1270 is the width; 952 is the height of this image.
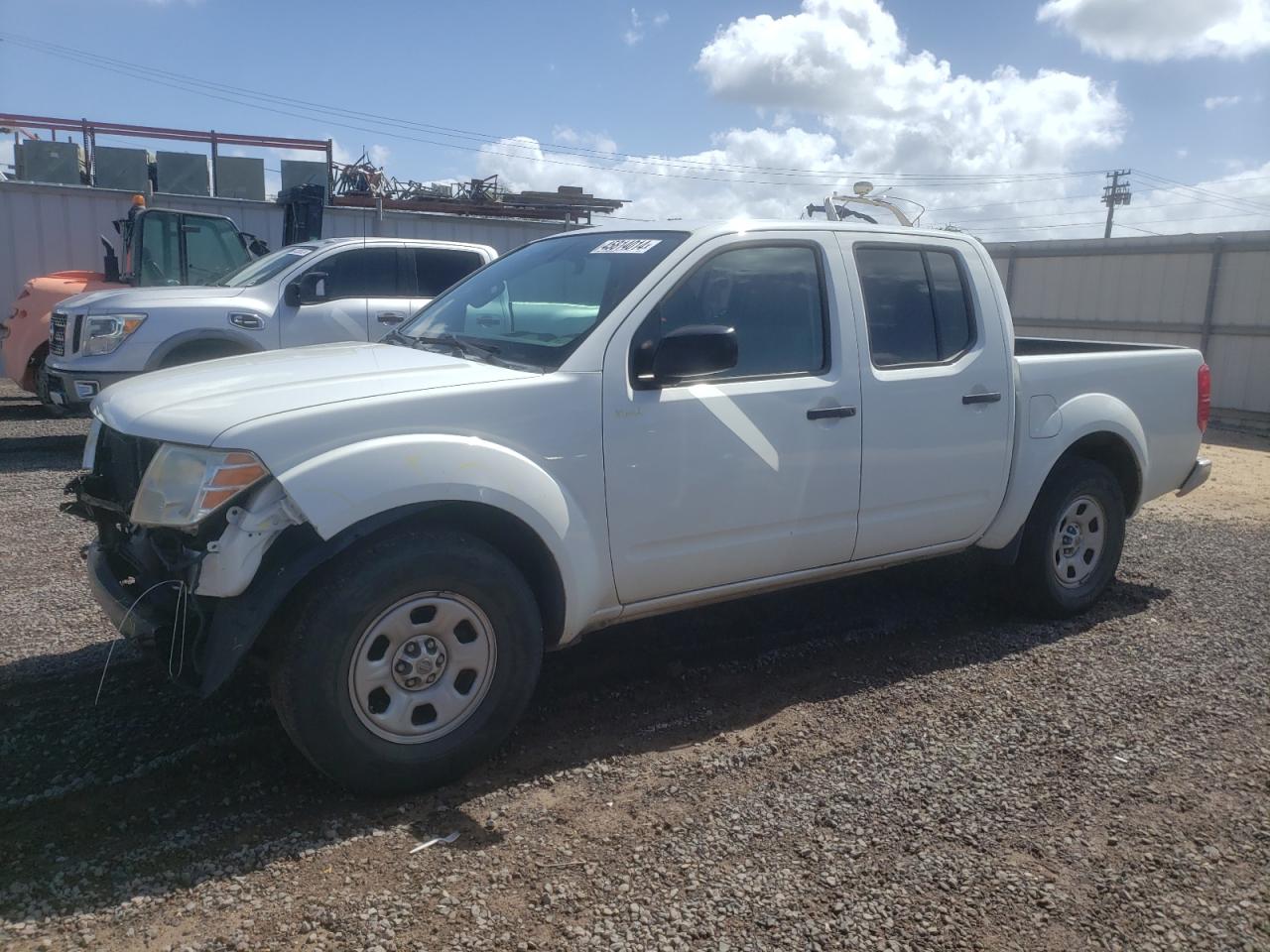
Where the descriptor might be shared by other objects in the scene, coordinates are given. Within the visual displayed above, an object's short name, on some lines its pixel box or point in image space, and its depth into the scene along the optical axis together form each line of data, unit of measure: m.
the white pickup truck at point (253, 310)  8.67
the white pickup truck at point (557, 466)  3.10
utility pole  50.47
